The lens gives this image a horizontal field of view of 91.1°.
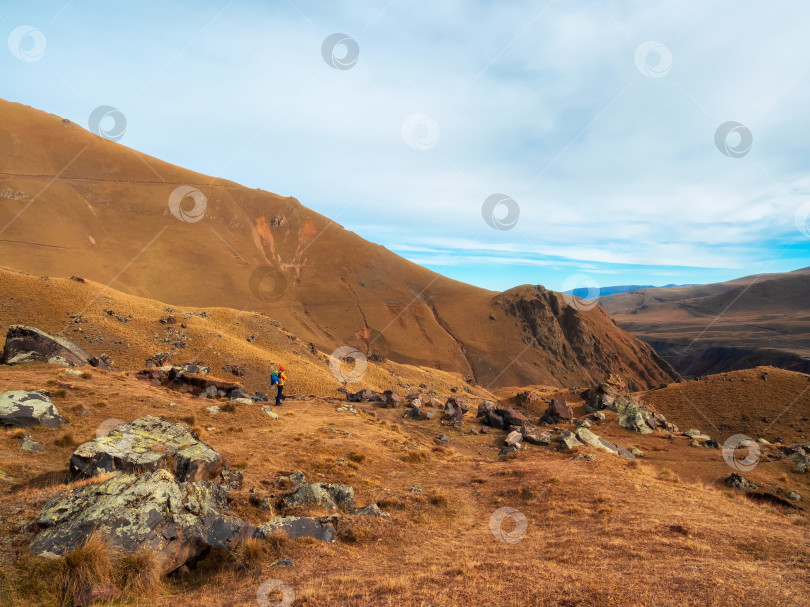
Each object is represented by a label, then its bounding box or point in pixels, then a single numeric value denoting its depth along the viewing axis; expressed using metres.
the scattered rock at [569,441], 24.39
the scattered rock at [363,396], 36.91
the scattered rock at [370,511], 12.72
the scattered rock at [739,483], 20.02
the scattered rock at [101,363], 27.78
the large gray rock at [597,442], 25.16
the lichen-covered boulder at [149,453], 10.84
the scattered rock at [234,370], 39.25
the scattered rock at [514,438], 26.11
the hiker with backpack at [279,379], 27.35
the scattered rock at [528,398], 41.52
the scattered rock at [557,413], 34.06
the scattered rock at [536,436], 26.81
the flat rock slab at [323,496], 12.79
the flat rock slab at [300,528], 10.17
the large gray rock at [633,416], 31.67
